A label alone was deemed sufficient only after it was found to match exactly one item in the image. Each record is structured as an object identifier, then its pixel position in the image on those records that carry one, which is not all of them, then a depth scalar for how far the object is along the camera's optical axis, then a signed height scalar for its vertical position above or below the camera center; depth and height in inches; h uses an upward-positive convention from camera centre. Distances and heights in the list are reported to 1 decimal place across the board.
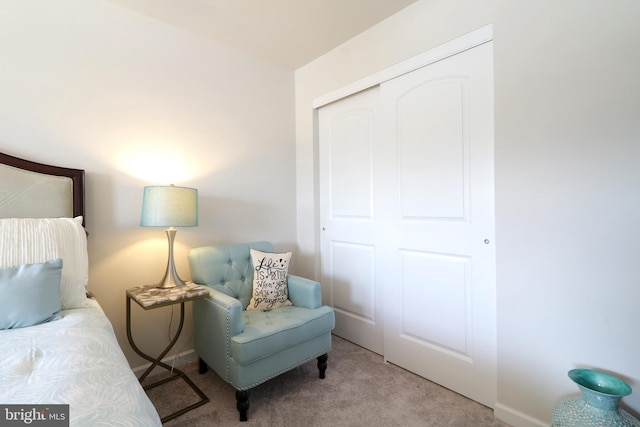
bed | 28.7 -16.8
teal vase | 47.4 -31.9
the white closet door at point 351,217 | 96.0 -1.5
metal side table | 66.0 -19.0
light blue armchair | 65.9 -26.7
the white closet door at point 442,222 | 69.4 -2.6
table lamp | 70.7 +1.8
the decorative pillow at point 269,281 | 85.7 -19.6
